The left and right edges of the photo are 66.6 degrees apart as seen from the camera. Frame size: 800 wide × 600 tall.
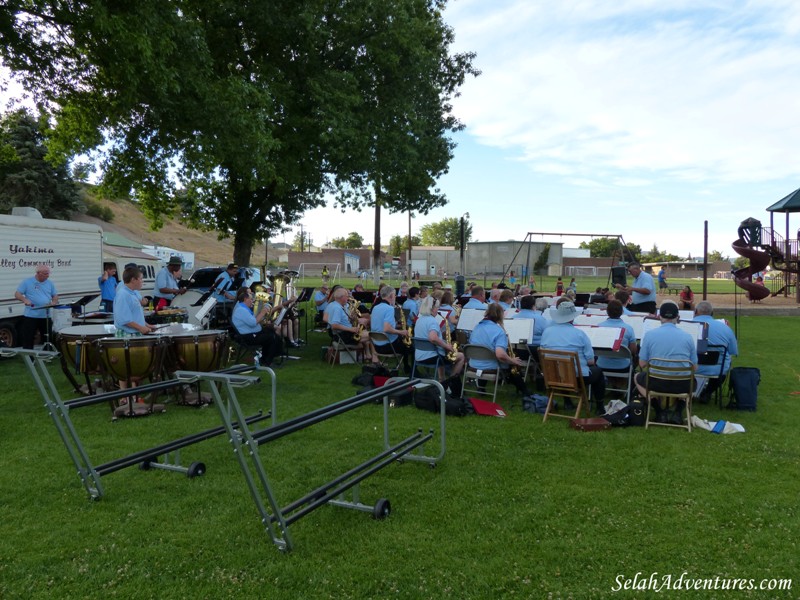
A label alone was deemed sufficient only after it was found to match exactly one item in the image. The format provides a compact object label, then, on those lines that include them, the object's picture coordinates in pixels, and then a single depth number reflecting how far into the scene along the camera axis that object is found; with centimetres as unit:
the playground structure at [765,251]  2514
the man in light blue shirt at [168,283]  1309
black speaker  1753
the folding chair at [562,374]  685
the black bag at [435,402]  723
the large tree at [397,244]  10884
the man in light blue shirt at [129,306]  722
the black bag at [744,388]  761
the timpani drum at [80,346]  721
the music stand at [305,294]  1274
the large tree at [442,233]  13862
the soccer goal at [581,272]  7112
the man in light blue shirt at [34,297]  1098
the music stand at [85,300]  1127
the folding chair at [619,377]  762
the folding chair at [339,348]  1097
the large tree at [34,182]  4981
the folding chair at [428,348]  845
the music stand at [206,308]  830
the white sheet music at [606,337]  761
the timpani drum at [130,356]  696
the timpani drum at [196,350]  747
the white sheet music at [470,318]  962
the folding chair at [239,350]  1043
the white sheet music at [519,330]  871
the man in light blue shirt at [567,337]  714
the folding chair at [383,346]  955
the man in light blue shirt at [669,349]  669
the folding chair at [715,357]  759
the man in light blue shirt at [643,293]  1241
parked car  1571
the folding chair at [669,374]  659
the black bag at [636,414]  684
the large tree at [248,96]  1105
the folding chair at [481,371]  775
